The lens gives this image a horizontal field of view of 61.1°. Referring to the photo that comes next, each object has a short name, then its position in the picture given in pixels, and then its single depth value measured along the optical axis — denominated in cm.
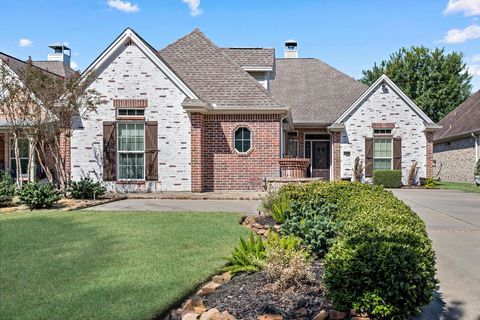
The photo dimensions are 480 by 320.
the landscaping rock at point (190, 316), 358
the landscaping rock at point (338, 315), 347
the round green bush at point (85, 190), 1247
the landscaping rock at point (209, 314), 349
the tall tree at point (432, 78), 4122
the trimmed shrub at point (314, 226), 532
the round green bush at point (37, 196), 1037
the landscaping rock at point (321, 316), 345
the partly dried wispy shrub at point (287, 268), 411
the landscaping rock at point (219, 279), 462
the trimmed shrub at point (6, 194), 1087
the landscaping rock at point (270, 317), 339
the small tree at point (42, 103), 1260
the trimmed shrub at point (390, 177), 2042
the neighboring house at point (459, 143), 2506
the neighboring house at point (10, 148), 1655
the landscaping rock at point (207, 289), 424
